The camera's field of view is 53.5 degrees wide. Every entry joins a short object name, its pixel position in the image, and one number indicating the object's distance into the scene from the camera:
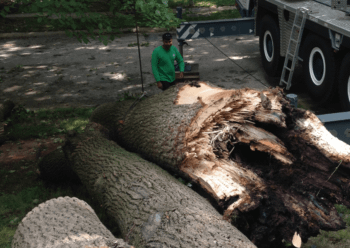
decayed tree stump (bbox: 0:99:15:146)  5.75
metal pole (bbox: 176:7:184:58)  12.01
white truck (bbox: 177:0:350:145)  5.77
